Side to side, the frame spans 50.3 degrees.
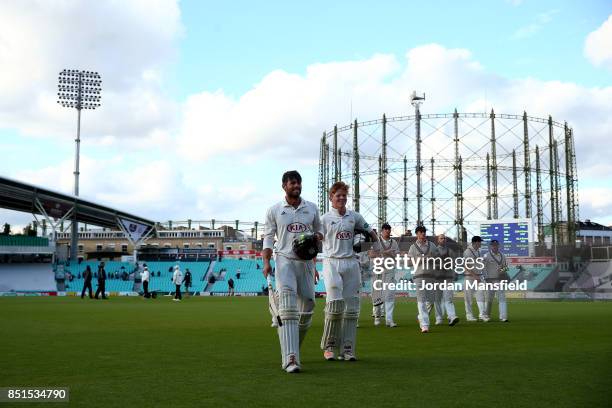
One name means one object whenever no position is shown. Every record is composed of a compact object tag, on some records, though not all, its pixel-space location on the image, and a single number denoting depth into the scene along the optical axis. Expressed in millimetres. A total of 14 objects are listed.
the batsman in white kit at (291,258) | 7023
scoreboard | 42938
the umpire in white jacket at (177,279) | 32812
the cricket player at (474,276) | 16203
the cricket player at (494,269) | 16244
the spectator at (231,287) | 50288
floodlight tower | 58484
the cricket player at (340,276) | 7910
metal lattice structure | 52156
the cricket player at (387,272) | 13055
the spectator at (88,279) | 33812
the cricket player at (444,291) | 14047
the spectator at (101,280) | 32750
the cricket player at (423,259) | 13125
